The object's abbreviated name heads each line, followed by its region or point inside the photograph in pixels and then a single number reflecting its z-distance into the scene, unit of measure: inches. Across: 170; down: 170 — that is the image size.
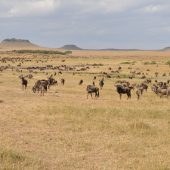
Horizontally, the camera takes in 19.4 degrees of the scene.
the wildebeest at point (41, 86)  1513.3
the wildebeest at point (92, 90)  1432.1
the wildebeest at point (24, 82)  1681.8
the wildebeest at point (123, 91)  1440.7
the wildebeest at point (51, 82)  1706.0
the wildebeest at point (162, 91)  1460.4
